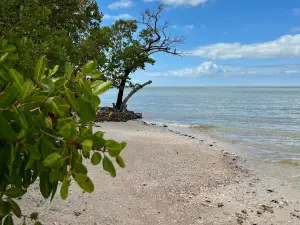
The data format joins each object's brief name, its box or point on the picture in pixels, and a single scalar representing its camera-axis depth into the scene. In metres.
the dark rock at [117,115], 21.60
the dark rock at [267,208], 7.06
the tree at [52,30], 3.26
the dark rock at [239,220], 6.28
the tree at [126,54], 23.88
